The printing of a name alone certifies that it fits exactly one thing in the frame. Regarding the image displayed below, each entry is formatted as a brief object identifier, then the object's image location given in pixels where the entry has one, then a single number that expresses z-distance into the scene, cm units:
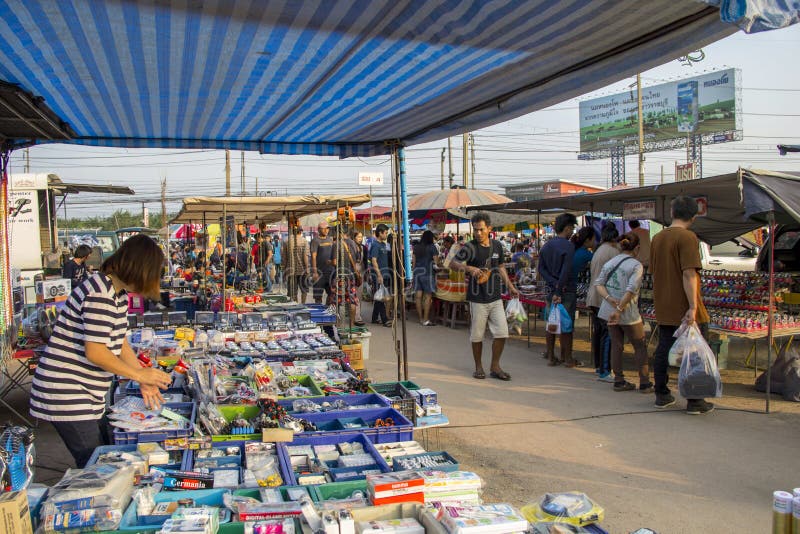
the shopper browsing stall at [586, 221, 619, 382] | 780
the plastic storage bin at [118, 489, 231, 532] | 237
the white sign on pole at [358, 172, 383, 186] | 883
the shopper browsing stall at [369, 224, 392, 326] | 1236
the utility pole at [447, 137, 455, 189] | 3431
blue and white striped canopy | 302
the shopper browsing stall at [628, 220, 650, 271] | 939
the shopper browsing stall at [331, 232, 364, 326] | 1000
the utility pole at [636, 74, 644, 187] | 2297
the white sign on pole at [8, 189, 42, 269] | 1351
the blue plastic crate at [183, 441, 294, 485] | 309
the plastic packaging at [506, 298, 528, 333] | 859
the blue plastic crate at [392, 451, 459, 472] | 303
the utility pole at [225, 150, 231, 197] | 3616
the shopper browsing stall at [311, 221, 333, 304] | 1144
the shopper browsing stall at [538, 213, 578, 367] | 817
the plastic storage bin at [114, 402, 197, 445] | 346
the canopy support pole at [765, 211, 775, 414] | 634
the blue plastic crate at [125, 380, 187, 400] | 445
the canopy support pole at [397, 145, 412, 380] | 603
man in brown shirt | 580
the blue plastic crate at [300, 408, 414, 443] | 373
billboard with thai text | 4612
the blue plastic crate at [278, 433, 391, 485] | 358
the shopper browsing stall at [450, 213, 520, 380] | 740
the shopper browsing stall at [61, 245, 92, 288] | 1014
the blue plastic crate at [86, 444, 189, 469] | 317
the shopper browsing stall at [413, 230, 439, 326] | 1255
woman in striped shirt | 316
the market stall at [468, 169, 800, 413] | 588
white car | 1748
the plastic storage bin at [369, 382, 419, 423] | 442
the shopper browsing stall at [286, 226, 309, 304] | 1313
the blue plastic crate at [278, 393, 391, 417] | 428
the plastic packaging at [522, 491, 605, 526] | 246
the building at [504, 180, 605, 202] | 2333
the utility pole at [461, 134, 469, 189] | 2708
